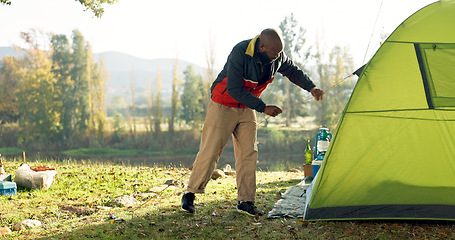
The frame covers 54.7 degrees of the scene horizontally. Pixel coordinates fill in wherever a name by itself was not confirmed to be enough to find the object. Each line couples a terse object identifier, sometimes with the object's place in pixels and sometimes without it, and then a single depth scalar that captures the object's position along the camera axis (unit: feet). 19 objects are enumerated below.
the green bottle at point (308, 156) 22.47
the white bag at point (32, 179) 21.11
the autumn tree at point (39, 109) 113.29
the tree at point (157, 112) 116.06
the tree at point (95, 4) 28.04
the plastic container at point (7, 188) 20.06
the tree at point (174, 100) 115.85
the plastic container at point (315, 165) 19.19
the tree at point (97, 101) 115.96
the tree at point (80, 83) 117.29
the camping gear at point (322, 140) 20.94
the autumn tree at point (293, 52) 124.47
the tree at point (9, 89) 125.59
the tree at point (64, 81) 118.01
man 13.48
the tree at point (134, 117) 119.63
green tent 12.96
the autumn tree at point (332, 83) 112.47
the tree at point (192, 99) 118.93
